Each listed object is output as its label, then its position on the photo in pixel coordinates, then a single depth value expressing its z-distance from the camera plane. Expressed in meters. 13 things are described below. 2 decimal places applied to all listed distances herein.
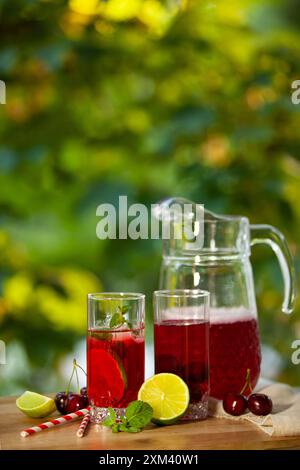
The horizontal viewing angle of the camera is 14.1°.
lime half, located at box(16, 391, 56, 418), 1.32
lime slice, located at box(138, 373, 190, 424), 1.28
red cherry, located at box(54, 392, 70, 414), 1.34
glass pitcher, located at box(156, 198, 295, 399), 1.39
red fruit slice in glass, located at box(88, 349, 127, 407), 1.28
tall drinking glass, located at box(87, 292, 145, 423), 1.28
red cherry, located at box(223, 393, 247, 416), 1.31
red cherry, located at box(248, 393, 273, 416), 1.31
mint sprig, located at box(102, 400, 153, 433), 1.24
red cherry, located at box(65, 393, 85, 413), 1.34
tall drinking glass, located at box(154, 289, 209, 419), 1.31
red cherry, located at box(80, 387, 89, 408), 1.36
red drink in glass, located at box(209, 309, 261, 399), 1.39
